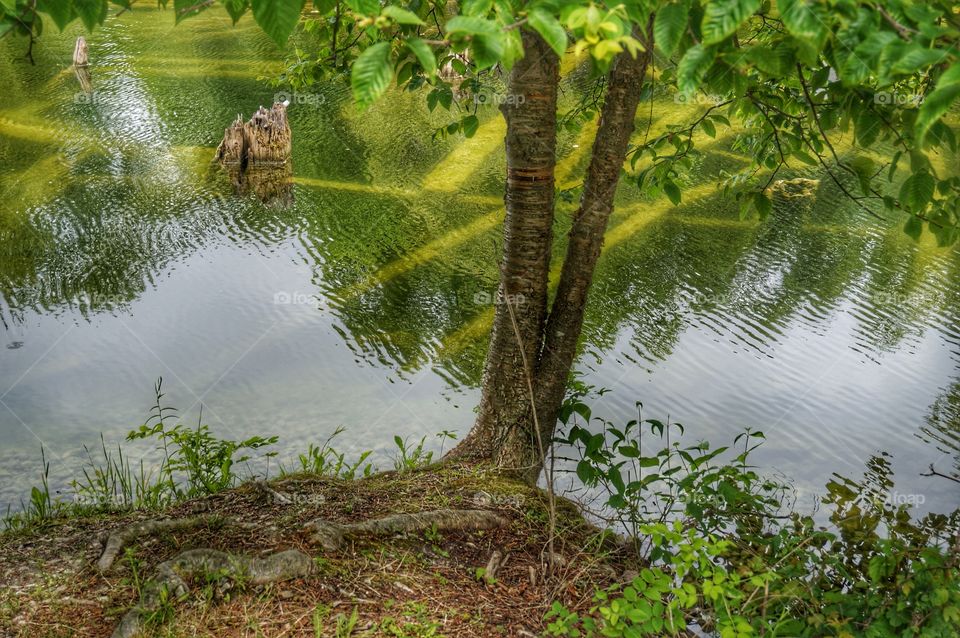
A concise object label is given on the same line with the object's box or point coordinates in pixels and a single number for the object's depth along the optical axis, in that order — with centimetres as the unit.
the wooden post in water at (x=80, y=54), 1484
